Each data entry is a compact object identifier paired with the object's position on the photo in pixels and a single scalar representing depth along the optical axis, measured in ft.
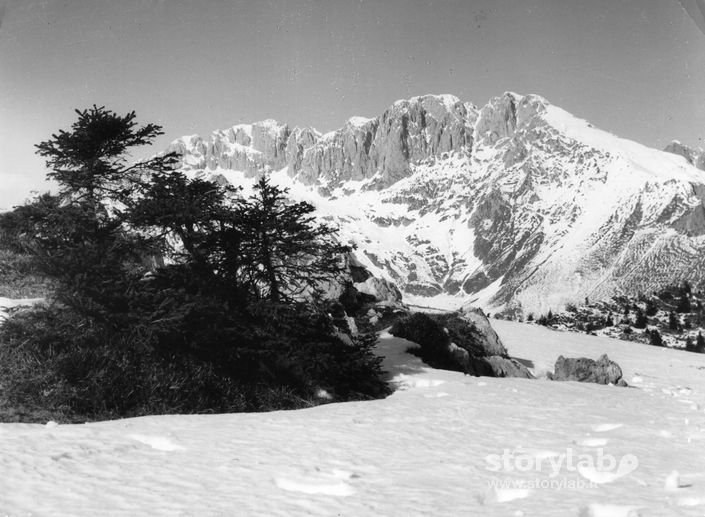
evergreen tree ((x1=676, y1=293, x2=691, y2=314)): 559.55
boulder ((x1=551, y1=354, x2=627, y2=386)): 78.28
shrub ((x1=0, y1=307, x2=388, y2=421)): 38.29
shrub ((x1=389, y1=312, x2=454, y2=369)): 75.41
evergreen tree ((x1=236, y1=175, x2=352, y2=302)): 54.75
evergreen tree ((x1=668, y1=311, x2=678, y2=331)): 452.92
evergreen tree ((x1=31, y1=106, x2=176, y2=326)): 40.73
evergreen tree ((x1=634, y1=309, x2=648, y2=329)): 445.70
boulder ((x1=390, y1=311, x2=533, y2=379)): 76.64
